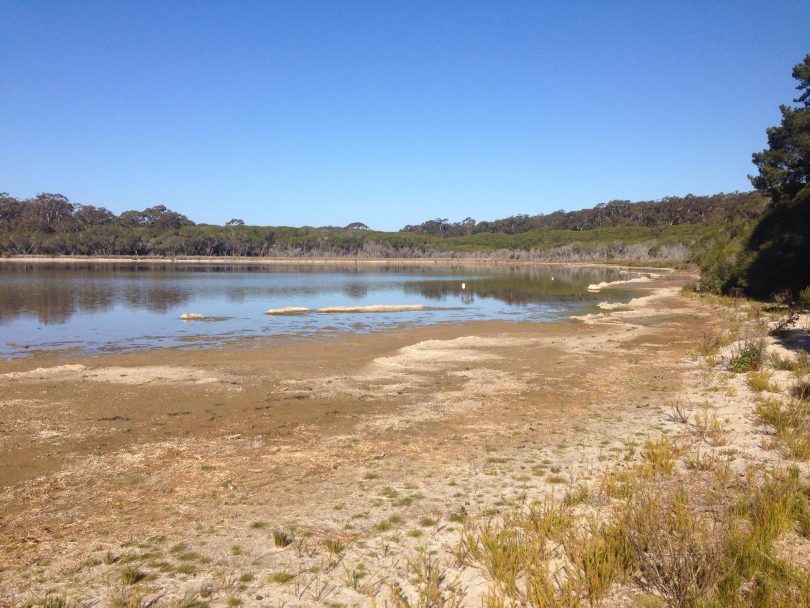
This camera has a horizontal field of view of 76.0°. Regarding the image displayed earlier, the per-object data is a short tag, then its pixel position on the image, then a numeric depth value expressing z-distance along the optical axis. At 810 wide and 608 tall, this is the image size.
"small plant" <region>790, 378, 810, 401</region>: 9.37
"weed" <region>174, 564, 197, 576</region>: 4.70
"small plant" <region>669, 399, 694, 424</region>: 9.23
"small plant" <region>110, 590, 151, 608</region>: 4.04
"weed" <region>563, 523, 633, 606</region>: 4.03
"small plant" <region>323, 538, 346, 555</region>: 5.00
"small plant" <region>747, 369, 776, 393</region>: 10.42
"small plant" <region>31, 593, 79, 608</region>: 4.11
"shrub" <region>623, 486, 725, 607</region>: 3.83
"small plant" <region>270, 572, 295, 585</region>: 4.52
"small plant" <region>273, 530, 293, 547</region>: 5.15
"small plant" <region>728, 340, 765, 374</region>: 12.34
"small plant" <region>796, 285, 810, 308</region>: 15.13
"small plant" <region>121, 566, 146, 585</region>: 4.51
